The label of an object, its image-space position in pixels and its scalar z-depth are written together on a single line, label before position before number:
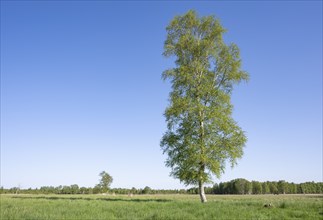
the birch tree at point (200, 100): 25.38
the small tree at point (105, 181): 120.75
